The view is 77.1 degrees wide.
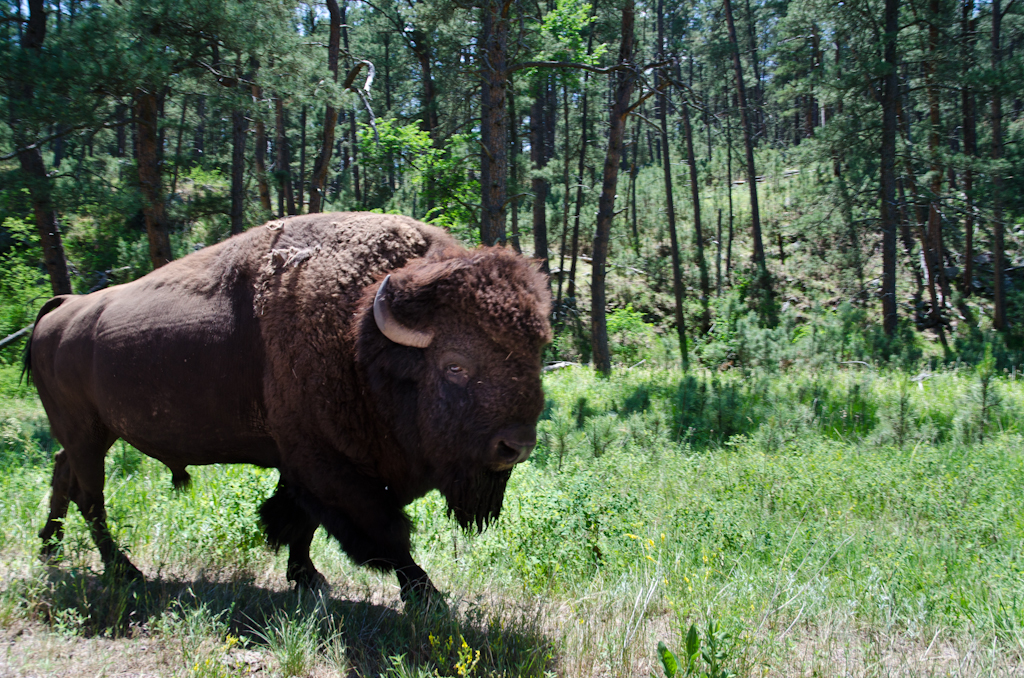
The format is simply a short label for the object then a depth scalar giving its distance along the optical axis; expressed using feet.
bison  11.41
